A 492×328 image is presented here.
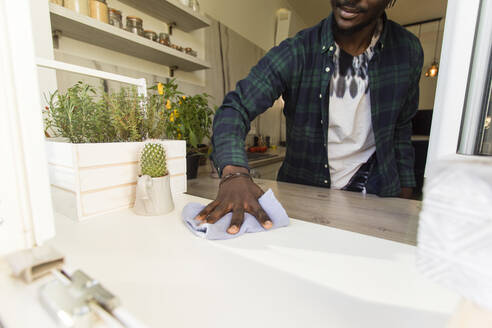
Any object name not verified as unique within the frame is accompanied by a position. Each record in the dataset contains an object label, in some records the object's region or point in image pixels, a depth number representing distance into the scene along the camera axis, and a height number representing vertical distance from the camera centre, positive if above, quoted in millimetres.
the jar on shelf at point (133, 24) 1291 +538
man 988 +147
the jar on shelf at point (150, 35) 1358 +513
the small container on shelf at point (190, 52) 1666 +519
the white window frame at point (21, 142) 246 -17
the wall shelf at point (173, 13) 1413 +716
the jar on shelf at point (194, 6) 1599 +799
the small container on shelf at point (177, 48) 1536 +512
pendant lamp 4324 +1127
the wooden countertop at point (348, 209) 541 -213
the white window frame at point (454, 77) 170 +40
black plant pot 1061 -156
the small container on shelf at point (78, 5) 1038 +515
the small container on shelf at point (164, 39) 1440 +523
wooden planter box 531 -114
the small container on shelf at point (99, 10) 1106 +526
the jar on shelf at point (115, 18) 1181 +529
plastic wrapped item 143 -58
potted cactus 561 -130
